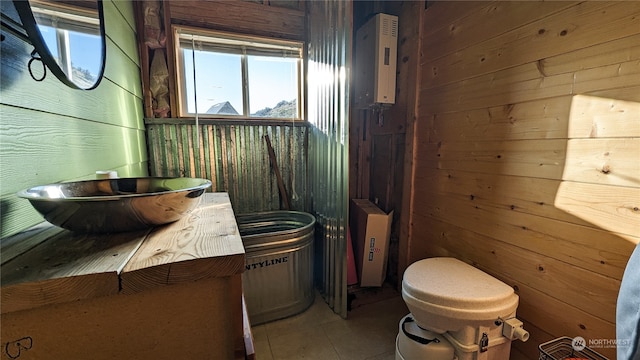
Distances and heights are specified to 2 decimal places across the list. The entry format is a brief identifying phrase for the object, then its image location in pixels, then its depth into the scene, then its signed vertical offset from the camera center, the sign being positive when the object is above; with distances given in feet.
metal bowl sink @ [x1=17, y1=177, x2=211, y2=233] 1.64 -0.42
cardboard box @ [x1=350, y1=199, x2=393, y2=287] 6.66 -2.51
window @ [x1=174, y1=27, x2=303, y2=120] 6.66 +1.97
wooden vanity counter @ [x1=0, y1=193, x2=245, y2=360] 1.34 -0.86
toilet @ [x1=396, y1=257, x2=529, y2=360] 3.48 -2.35
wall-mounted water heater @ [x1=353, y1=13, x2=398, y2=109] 6.32 +2.27
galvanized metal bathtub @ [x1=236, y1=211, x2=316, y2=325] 5.63 -2.85
